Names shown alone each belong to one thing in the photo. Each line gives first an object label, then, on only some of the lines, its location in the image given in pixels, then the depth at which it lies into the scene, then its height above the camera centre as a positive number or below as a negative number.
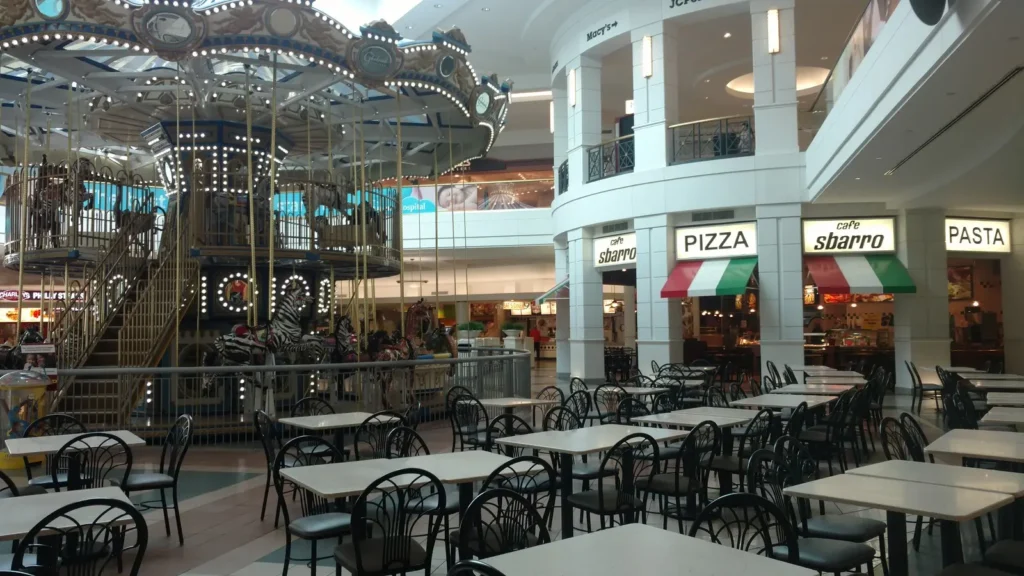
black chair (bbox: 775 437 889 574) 4.44 -1.22
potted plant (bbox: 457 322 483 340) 29.58 -0.24
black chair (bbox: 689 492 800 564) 3.48 -0.88
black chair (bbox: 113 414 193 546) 5.86 -1.15
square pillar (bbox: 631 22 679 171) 17.41 +5.01
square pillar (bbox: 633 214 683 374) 17.36 +0.43
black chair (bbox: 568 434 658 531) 5.24 -1.22
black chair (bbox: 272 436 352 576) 4.60 -1.20
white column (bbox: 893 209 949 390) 16.14 +0.57
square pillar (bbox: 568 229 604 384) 19.66 +0.11
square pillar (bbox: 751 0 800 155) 16.11 +4.84
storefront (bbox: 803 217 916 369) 15.72 +1.15
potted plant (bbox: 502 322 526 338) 29.14 -0.28
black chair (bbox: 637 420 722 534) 5.61 -1.21
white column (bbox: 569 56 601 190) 19.55 +5.29
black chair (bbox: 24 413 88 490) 6.09 -1.04
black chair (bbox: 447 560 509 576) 2.58 -0.82
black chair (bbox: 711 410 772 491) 6.22 -1.12
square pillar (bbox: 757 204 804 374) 16.03 +0.69
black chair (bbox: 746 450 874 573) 3.97 -1.23
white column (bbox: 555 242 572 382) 22.48 -0.07
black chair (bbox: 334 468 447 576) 3.98 -1.17
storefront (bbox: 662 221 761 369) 16.27 +1.15
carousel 10.22 +2.24
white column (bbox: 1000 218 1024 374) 17.56 +0.27
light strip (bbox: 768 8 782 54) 16.03 +5.87
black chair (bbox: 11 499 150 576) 3.43 -0.97
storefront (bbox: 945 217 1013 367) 18.42 +0.23
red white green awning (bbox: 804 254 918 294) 15.61 +0.85
